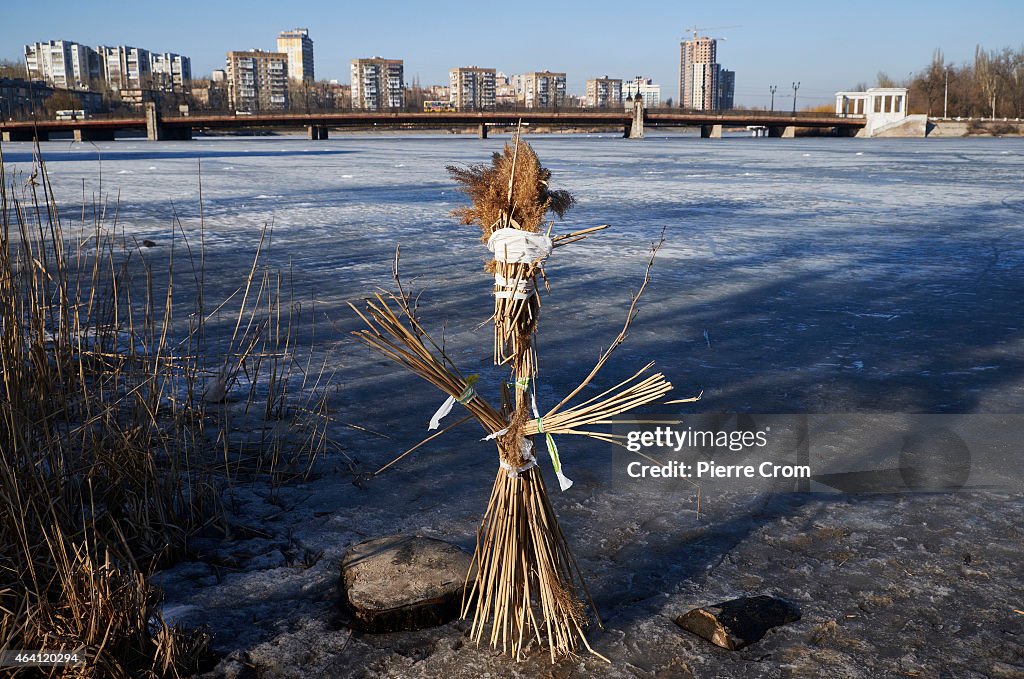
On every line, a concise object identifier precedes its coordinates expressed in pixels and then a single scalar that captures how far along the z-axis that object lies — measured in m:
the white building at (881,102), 96.00
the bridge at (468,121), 72.06
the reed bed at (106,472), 2.18
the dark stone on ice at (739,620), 2.43
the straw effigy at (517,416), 2.12
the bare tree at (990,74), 100.88
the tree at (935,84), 108.38
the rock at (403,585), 2.47
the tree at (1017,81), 99.06
